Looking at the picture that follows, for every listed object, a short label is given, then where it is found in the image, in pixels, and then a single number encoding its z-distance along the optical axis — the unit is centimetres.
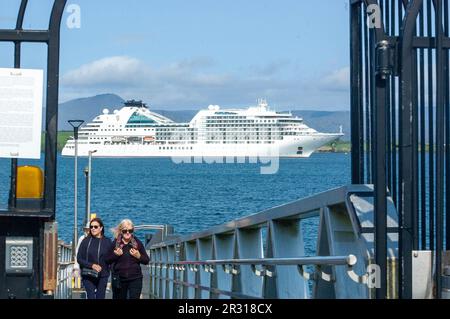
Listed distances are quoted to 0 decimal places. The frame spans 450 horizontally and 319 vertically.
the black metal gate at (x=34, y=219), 675
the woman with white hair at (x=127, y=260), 1067
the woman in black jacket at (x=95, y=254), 1096
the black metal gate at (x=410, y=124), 575
